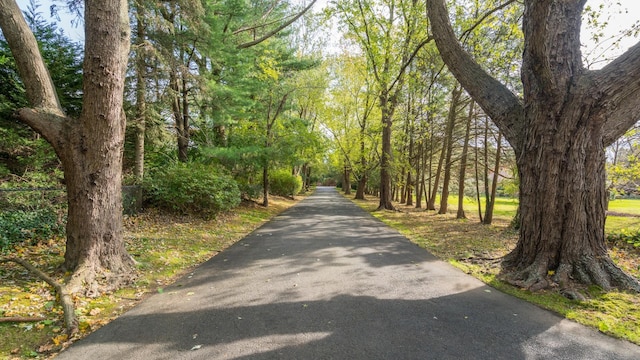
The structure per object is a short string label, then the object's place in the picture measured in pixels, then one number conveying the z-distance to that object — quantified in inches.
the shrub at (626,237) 280.9
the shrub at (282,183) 889.5
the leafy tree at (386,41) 474.9
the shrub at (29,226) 199.3
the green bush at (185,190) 374.3
